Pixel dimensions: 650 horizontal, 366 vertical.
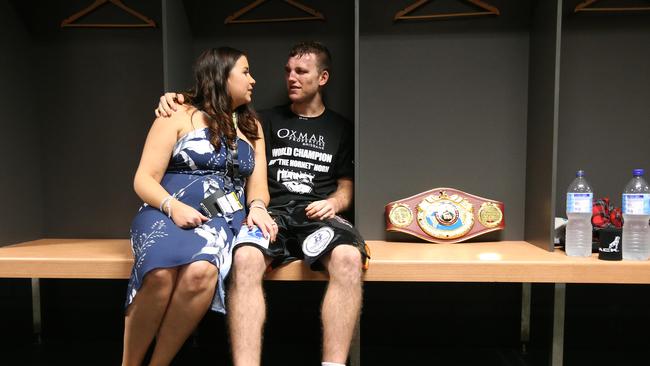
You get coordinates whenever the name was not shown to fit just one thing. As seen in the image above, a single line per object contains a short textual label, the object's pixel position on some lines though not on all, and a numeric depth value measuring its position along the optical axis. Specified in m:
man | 1.76
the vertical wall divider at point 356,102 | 2.16
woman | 1.72
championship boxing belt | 2.32
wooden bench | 1.89
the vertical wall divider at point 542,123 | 2.08
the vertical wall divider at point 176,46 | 2.21
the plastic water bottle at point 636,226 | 1.98
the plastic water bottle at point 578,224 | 2.02
